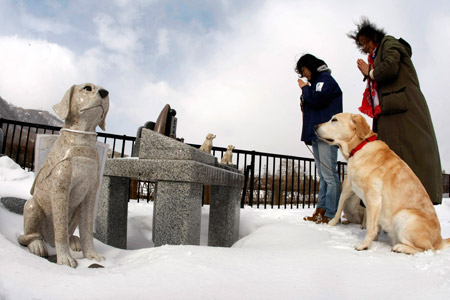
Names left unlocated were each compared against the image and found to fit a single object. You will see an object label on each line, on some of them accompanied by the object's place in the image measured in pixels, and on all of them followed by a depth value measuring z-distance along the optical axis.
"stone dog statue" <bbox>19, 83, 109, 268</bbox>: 1.86
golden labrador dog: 2.43
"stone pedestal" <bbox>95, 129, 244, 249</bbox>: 2.75
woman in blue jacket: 3.97
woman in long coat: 3.20
